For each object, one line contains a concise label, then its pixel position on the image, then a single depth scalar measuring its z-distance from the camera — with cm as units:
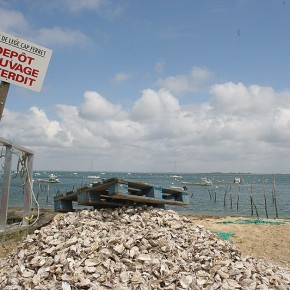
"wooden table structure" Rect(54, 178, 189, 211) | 731
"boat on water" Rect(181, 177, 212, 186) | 9622
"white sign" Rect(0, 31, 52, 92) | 593
